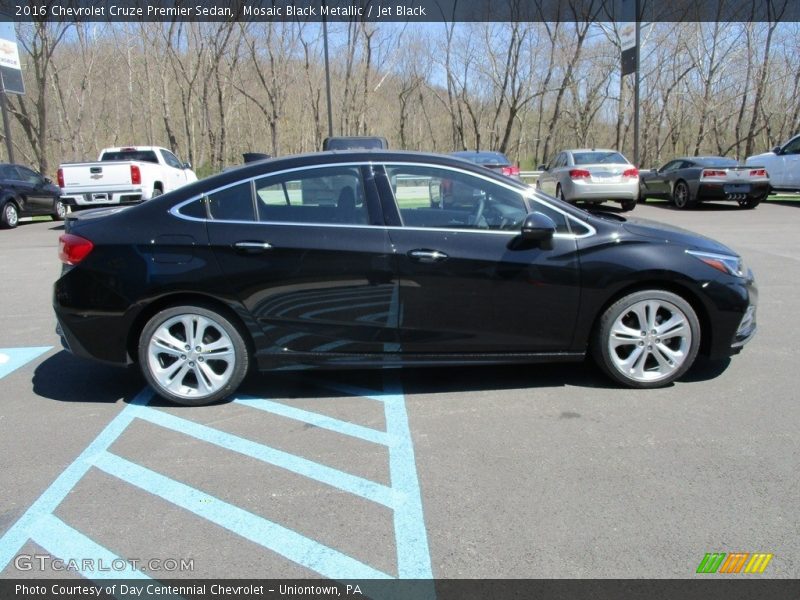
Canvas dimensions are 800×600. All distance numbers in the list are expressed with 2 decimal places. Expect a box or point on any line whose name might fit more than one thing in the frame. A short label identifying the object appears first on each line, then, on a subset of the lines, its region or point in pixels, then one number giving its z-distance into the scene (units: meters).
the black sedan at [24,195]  15.48
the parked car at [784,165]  16.77
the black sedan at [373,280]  3.95
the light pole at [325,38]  23.81
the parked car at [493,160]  13.03
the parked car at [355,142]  14.65
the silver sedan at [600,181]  14.79
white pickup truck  14.59
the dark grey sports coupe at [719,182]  15.48
